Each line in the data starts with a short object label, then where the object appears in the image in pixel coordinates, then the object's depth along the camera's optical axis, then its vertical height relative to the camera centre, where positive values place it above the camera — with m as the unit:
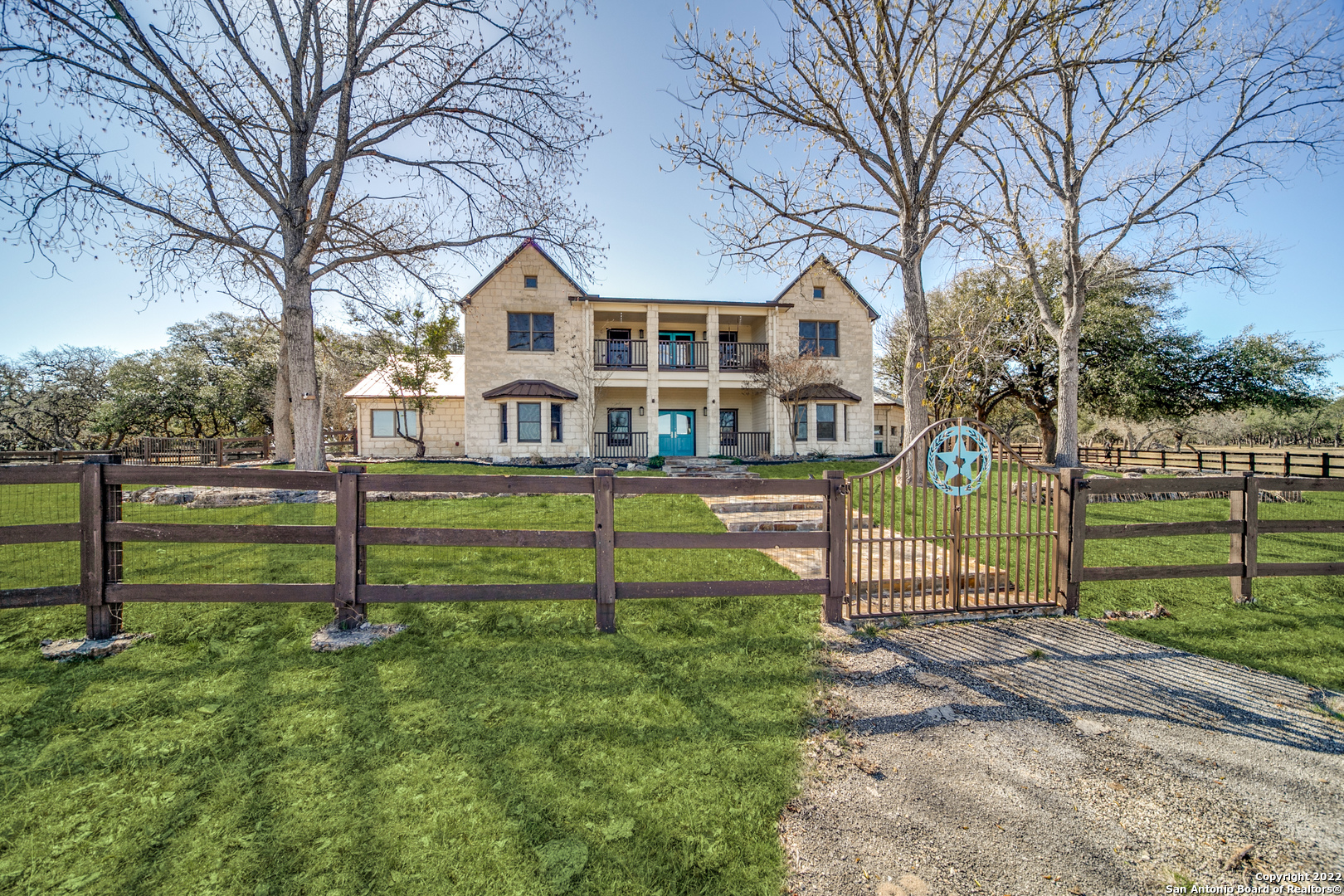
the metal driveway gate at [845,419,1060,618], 4.68 -0.76
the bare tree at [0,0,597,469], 11.72 +7.14
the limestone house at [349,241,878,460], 21.36 +2.93
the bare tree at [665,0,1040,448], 9.85 +6.99
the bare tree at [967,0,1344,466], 11.95 +7.04
